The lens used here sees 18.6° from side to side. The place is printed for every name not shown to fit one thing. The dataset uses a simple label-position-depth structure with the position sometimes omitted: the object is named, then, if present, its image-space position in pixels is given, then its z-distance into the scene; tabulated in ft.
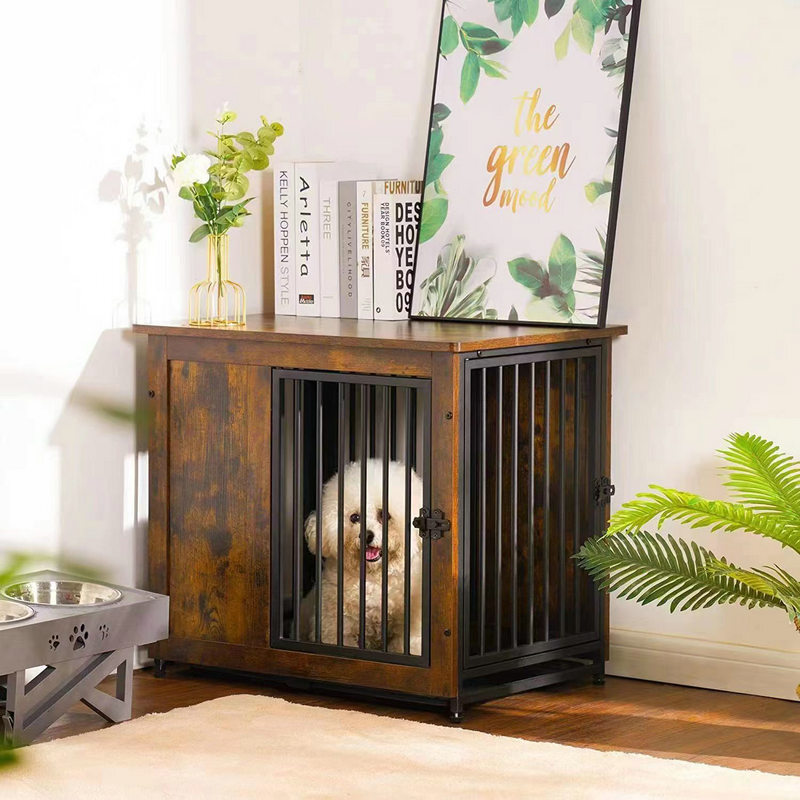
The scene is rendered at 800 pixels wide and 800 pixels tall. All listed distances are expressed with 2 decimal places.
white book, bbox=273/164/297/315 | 18.13
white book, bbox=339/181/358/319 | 17.75
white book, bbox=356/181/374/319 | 17.69
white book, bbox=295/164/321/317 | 17.97
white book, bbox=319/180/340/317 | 17.86
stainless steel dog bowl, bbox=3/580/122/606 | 15.08
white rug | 12.57
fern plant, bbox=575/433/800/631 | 14.87
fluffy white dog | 15.84
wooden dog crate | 15.02
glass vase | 17.06
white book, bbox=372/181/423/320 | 17.65
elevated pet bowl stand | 13.80
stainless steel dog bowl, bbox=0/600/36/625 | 14.05
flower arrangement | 16.56
